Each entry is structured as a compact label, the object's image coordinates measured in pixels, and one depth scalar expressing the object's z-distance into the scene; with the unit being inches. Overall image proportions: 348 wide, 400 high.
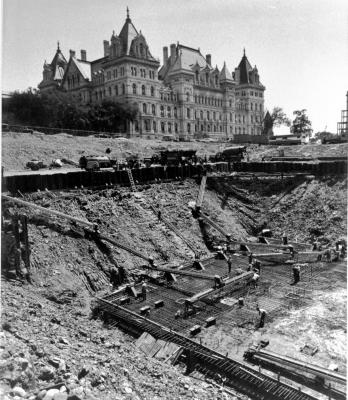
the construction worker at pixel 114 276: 838.0
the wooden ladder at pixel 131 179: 1171.8
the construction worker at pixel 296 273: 811.6
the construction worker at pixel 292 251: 949.8
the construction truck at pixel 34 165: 1294.3
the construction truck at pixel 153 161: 1385.8
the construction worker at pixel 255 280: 807.7
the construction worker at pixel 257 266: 870.3
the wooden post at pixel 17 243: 711.7
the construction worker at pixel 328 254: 914.9
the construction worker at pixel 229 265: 872.4
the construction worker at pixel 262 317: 637.9
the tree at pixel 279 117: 3747.5
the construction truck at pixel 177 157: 1423.5
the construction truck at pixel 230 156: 1622.8
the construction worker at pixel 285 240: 1054.4
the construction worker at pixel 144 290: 757.9
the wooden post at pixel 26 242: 729.0
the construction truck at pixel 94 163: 1200.8
